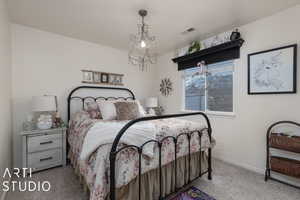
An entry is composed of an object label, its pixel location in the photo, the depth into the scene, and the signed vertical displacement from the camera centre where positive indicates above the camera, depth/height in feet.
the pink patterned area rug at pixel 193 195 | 5.46 -3.79
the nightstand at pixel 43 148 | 7.16 -2.65
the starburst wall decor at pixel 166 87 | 12.74 +1.02
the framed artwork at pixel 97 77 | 10.61 +1.56
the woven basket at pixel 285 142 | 5.96 -1.92
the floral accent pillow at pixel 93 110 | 8.47 -0.73
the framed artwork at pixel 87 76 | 10.13 +1.56
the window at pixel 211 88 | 9.07 +0.70
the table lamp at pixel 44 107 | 7.44 -0.47
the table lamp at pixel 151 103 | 12.05 -0.42
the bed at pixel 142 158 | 3.88 -1.97
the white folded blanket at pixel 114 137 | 4.12 -1.18
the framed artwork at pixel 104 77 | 10.93 +1.57
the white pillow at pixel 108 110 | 8.26 -0.70
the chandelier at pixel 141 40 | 7.17 +4.01
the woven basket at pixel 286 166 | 5.89 -2.90
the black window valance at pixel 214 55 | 8.35 +2.90
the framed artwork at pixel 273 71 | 6.51 +1.34
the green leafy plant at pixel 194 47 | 10.05 +3.63
